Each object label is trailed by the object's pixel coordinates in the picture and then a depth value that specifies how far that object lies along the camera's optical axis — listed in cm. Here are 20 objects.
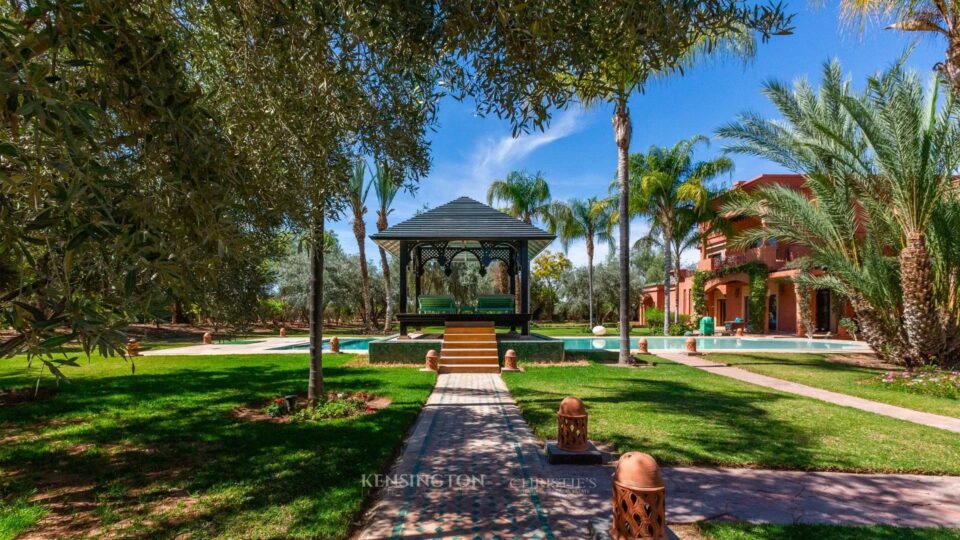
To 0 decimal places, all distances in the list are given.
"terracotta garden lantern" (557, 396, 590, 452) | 586
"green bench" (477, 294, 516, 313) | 1822
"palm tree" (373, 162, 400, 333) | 2962
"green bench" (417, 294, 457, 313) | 1778
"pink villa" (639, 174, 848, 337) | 2887
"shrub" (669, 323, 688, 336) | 2947
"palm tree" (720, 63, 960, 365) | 1213
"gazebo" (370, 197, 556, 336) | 1689
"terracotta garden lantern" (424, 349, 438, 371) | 1388
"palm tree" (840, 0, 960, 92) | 1084
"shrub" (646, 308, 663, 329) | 3620
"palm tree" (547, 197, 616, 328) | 3600
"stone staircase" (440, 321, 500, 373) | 1422
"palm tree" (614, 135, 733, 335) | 2711
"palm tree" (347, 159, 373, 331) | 2883
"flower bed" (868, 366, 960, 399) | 1034
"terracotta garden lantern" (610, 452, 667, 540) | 334
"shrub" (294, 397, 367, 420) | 789
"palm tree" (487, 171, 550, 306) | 3553
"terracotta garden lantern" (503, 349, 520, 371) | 1405
